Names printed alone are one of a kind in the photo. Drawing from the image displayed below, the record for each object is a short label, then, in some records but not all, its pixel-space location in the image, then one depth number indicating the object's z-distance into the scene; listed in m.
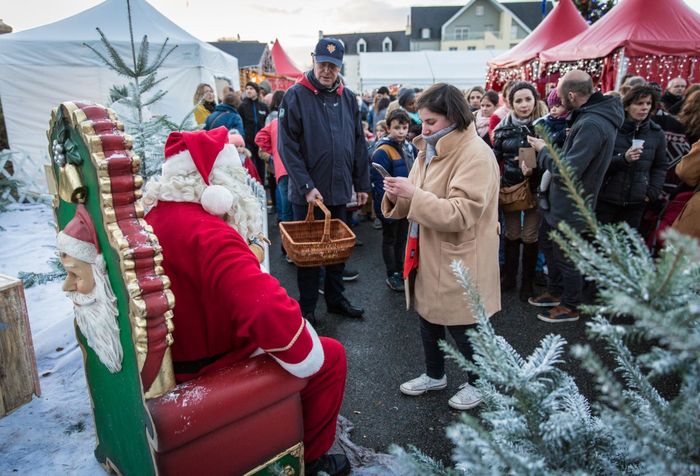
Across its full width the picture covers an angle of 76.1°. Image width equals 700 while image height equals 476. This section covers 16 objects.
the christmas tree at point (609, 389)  0.69
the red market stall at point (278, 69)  20.33
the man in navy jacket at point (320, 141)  3.48
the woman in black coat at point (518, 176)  3.98
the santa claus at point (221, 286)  1.55
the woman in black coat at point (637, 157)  3.58
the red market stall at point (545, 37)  9.79
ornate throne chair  1.33
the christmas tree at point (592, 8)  10.88
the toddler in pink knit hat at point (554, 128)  3.70
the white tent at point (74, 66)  7.85
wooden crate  2.44
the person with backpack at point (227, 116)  5.94
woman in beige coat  2.24
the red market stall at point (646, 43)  6.66
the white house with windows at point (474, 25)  43.44
